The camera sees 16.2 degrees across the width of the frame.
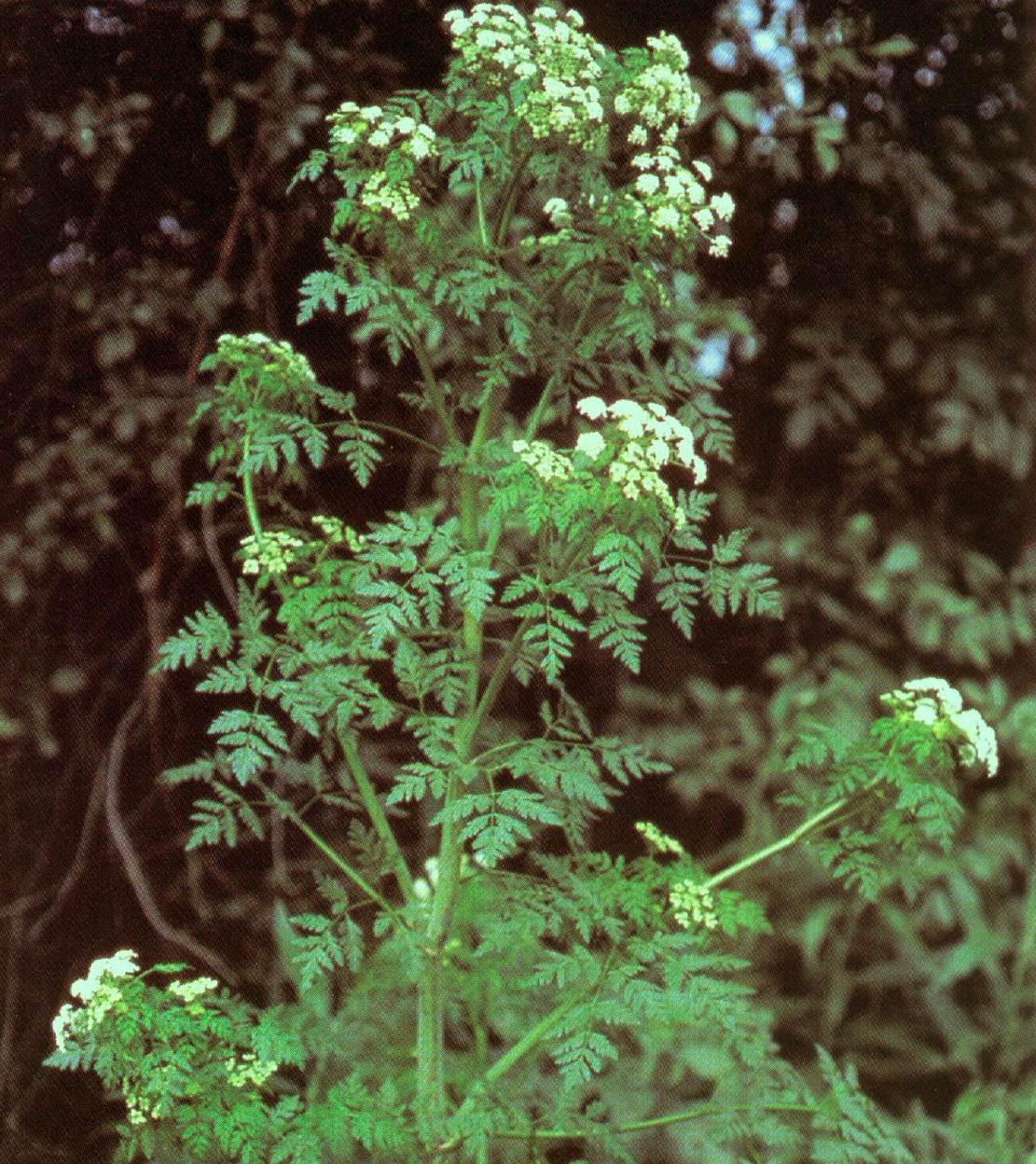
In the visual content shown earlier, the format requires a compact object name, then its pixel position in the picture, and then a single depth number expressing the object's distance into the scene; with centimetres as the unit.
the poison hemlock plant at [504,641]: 220
